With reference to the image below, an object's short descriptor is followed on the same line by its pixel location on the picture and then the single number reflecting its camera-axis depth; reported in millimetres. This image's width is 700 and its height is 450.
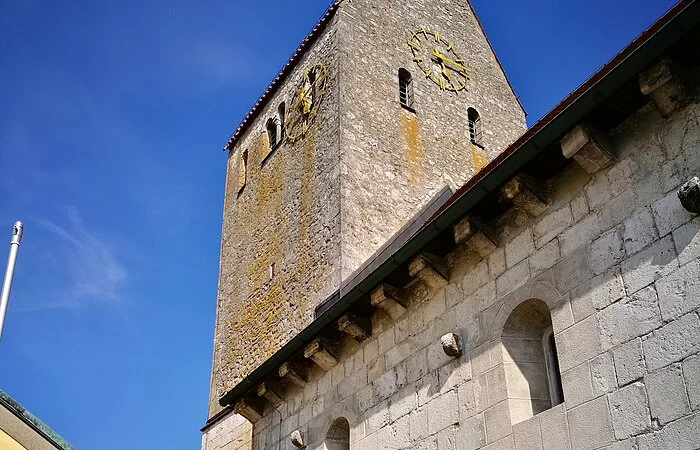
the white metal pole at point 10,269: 8477
